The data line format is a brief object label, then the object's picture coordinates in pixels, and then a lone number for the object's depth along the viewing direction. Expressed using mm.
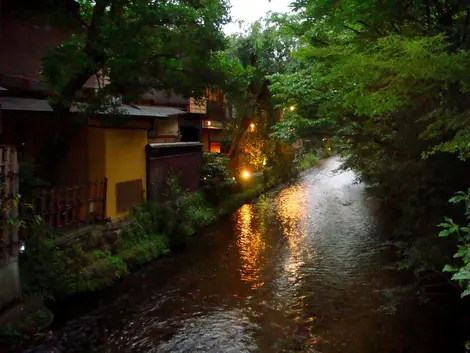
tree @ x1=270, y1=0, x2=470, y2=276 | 5902
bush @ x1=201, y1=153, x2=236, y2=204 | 20953
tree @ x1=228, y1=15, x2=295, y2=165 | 25797
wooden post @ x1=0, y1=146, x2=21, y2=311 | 7715
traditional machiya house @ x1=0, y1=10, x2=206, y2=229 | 11625
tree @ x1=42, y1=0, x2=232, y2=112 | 9461
